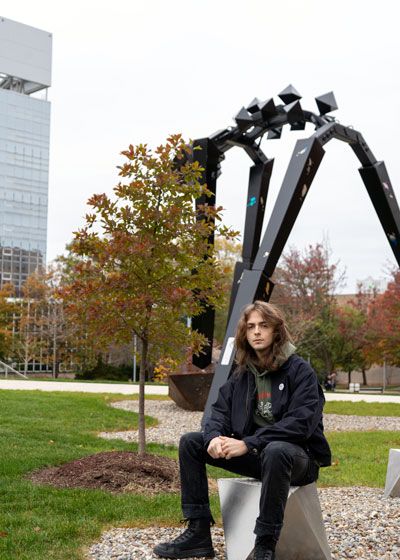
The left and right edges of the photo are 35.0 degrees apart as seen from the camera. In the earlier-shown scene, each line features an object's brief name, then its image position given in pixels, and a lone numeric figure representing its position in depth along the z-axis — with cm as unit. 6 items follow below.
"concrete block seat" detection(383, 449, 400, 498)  507
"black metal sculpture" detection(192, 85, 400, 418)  740
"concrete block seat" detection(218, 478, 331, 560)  310
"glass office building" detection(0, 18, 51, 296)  6969
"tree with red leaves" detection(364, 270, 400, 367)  2264
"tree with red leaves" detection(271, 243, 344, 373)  2355
